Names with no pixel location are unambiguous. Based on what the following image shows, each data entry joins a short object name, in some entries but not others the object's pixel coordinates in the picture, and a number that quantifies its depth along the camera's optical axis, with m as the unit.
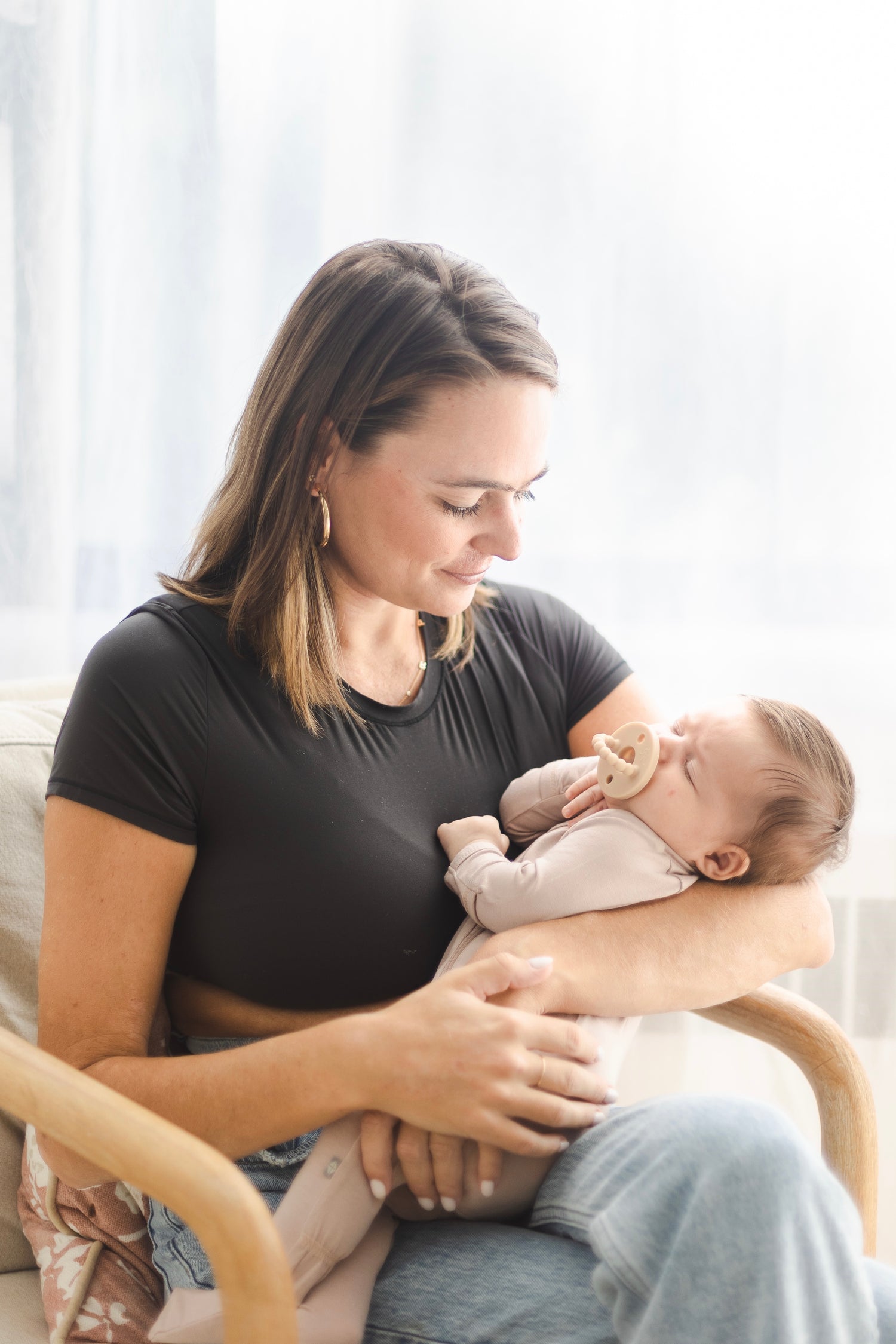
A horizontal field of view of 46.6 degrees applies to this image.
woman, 0.84
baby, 1.14
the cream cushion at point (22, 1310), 1.07
